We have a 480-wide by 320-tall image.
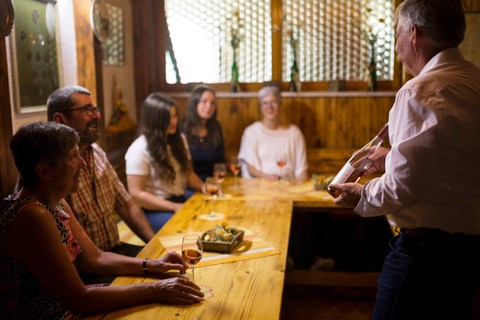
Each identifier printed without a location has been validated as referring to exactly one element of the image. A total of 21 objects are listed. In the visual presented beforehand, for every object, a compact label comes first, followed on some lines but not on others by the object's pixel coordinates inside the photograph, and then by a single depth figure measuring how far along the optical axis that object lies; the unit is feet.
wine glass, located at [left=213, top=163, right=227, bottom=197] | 9.79
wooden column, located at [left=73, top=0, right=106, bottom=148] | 10.62
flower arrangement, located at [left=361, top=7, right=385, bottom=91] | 15.42
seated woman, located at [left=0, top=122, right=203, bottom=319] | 4.71
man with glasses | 7.72
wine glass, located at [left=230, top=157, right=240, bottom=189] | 10.68
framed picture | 8.63
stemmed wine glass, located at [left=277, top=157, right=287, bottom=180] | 11.39
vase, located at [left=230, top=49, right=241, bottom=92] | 16.10
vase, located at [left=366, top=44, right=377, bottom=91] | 15.44
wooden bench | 15.19
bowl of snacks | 6.43
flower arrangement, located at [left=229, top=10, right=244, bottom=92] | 15.88
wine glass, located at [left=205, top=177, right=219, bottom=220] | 8.33
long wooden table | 4.83
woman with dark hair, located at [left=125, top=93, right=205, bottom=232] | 10.43
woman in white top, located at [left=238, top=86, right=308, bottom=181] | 14.08
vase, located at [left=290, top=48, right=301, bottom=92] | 15.80
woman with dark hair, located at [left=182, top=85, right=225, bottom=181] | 13.61
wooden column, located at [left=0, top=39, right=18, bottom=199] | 7.13
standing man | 4.76
